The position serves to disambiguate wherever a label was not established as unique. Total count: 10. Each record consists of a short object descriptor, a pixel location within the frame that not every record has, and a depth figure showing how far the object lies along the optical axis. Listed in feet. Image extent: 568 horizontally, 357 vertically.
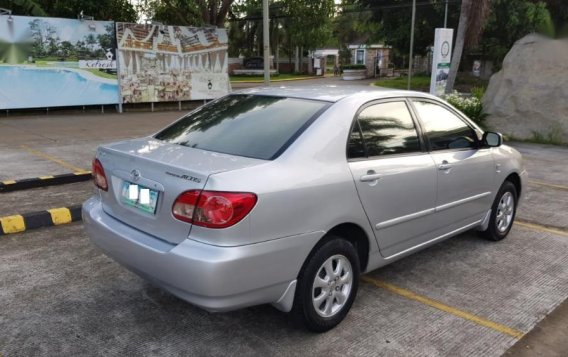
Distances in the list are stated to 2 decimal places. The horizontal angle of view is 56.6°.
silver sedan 9.37
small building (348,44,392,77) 151.07
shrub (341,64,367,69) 141.88
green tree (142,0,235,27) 58.18
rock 37.55
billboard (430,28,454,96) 40.45
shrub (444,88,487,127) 39.09
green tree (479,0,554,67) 87.30
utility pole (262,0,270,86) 40.68
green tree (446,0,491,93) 51.37
